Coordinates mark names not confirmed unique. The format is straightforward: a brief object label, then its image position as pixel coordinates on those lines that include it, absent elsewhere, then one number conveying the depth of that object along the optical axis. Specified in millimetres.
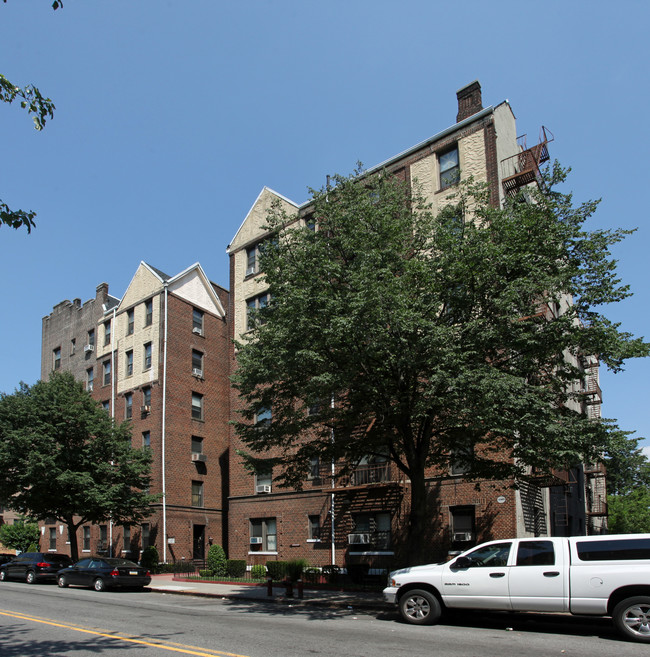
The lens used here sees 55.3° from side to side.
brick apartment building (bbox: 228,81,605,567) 22562
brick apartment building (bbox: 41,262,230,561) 34062
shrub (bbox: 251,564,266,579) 27156
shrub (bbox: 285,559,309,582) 25972
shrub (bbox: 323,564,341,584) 24053
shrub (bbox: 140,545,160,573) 31269
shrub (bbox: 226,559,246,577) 28219
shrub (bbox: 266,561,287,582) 26500
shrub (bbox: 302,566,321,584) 24422
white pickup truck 10344
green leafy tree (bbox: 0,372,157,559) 28797
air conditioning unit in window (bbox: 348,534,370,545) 25391
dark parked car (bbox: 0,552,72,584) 26344
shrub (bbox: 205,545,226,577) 29031
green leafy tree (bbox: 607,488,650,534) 63562
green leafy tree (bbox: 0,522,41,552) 45500
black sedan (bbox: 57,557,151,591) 22609
